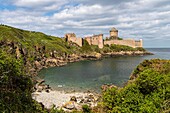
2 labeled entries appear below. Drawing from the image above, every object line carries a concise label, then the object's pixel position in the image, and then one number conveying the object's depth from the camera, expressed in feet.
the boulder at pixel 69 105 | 88.90
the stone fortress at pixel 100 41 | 372.90
